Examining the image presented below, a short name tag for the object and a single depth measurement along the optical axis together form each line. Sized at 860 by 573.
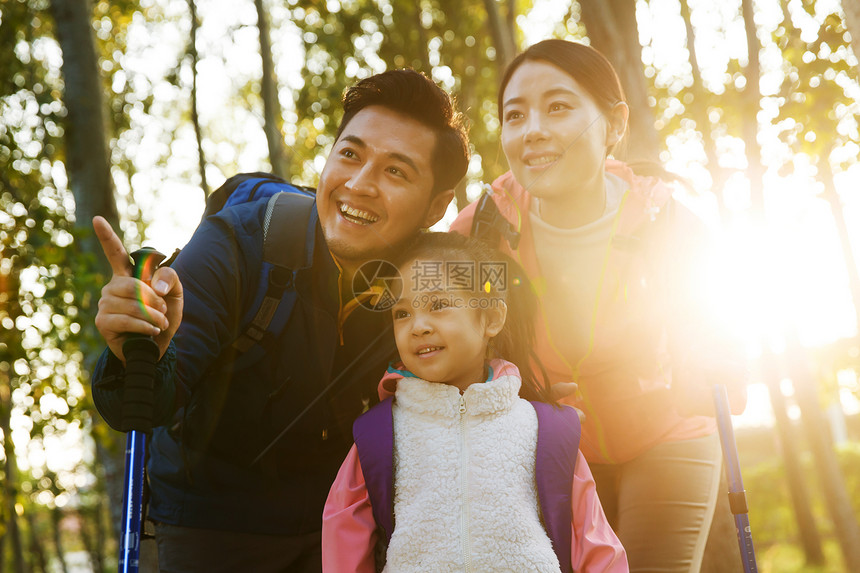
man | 2.91
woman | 2.99
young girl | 2.43
